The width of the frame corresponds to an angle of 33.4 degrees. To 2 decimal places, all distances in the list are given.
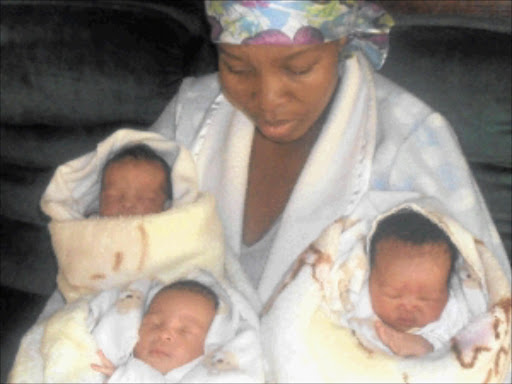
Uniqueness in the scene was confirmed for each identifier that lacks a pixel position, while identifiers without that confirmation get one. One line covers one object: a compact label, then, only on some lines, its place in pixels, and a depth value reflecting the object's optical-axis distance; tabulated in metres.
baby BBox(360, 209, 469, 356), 1.27
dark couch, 1.68
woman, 1.32
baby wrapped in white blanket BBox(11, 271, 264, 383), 1.26
